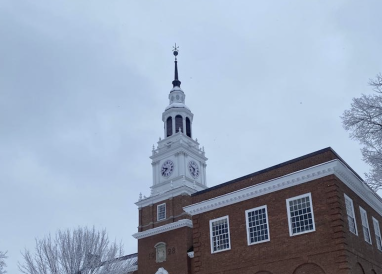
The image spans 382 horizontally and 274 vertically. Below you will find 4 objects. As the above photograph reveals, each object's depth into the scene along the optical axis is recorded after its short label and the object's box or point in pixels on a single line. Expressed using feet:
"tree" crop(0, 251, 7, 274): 114.52
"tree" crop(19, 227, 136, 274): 91.25
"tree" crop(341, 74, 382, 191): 72.79
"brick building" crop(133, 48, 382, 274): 77.77
